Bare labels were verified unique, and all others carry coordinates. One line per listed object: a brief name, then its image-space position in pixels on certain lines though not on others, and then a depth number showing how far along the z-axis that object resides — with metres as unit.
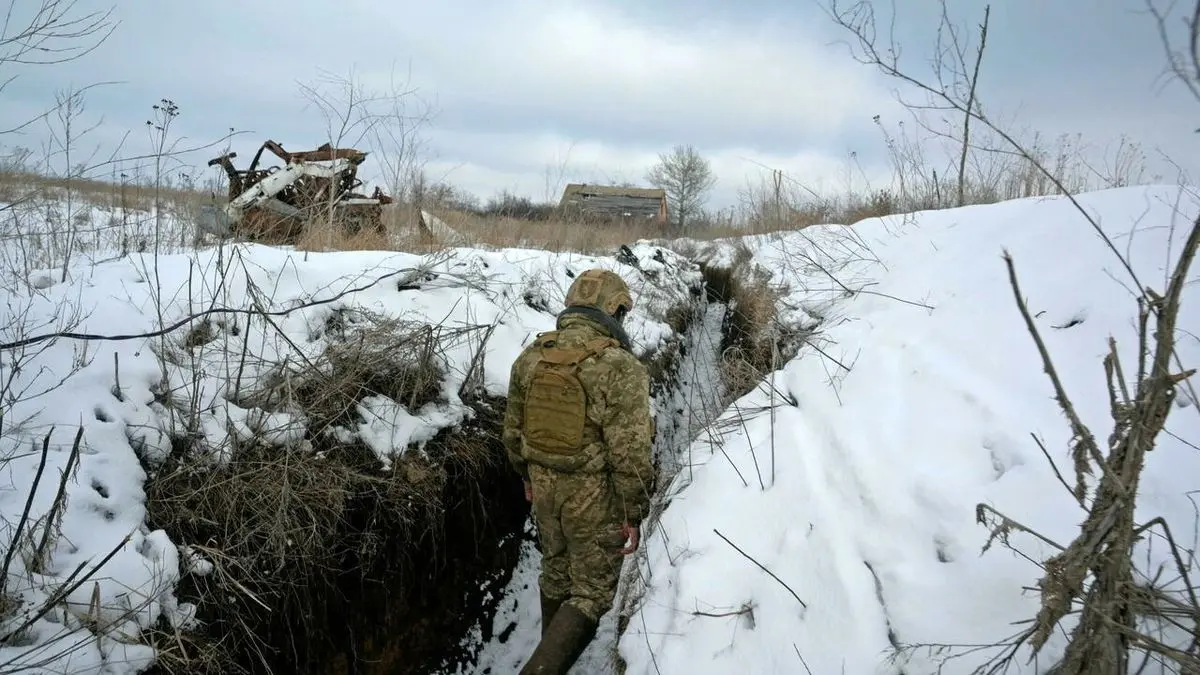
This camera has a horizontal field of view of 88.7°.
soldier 3.06
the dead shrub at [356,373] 3.54
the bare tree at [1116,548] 1.24
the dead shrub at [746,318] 4.66
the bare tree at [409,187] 6.55
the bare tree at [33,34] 2.31
